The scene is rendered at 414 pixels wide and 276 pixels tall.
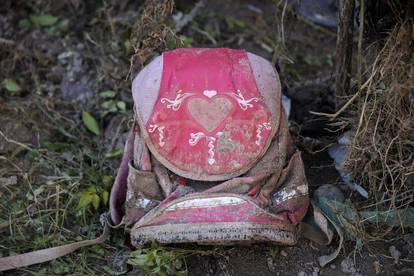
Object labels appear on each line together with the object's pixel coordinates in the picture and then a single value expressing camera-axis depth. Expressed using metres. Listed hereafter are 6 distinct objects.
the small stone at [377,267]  1.91
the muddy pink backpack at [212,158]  1.76
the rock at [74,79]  2.63
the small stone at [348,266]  1.92
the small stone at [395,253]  1.93
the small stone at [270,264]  1.92
